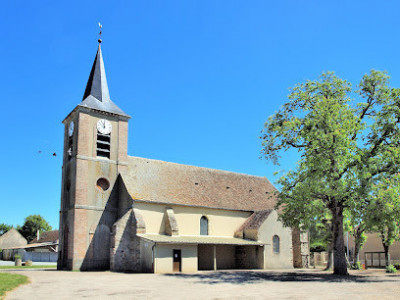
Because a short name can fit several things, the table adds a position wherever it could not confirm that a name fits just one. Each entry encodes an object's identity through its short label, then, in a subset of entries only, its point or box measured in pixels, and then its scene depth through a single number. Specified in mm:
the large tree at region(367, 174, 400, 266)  23062
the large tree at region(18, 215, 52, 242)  104188
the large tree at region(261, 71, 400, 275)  24625
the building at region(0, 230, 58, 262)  61750
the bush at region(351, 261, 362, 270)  37562
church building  33438
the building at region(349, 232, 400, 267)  53875
